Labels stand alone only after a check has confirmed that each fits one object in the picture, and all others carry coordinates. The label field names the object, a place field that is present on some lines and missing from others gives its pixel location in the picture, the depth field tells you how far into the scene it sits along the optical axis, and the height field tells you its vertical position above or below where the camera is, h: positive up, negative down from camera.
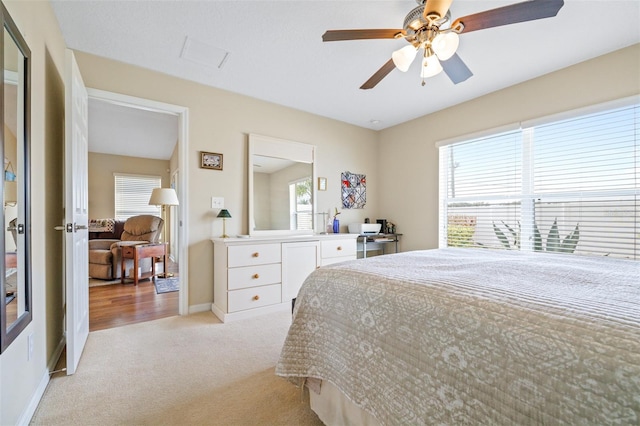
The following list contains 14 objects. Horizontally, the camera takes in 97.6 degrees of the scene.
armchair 4.35 -0.50
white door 1.77 -0.01
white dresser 2.77 -0.62
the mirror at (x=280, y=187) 3.40 +0.34
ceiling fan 1.42 +1.03
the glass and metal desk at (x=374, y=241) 3.93 -0.41
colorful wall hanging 4.23 +0.34
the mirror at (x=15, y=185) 1.18 +0.13
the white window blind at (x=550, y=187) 2.42 +0.25
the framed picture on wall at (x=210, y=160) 3.05 +0.58
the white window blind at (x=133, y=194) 6.44 +0.45
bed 0.63 -0.38
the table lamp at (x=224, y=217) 3.03 -0.05
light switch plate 3.13 +0.12
